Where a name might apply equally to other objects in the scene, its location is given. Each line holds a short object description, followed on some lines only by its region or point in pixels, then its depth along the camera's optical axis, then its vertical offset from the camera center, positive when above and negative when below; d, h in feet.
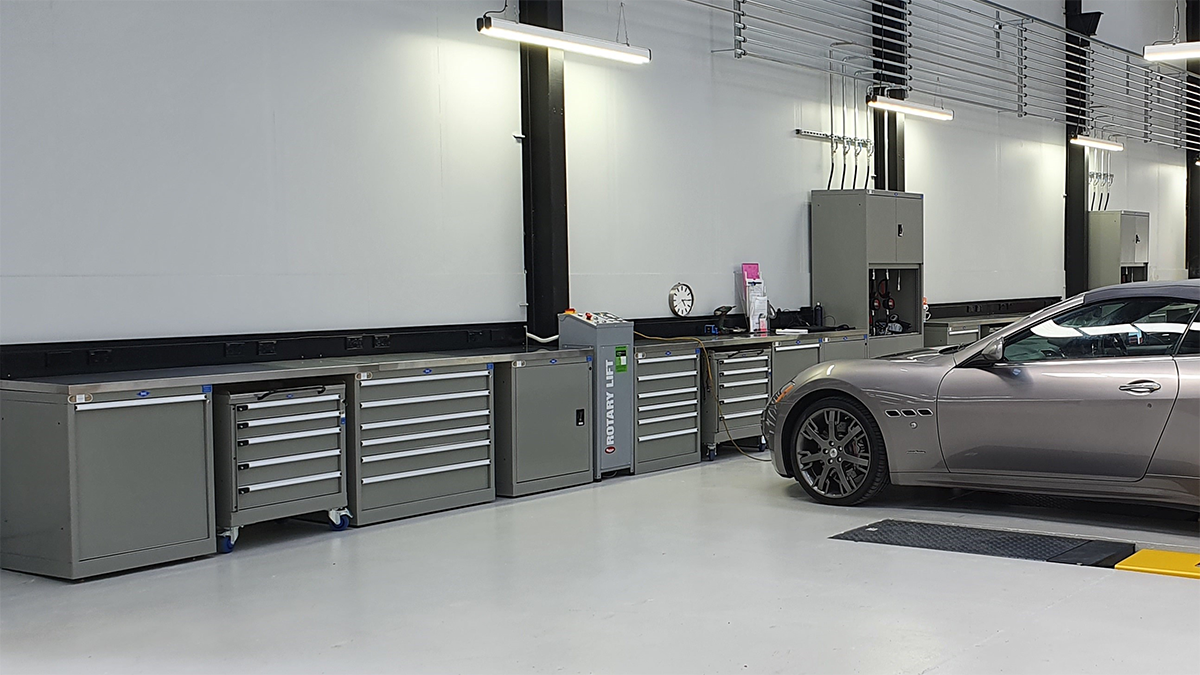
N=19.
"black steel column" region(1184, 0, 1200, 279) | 53.42 +3.15
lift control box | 23.72 -1.93
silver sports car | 17.07 -2.06
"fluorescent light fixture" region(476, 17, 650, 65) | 21.30 +4.62
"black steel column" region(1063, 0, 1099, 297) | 44.42 +3.88
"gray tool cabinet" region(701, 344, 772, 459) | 26.58 -2.60
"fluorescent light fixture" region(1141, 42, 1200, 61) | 29.60 +5.70
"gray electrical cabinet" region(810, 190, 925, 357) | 31.78 +0.58
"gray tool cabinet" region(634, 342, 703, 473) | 24.81 -2.65
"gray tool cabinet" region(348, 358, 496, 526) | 19.34 -2.63
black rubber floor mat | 16.24 -3.82
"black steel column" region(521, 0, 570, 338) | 24.61 +2.21
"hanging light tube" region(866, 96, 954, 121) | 31.71 +4.69
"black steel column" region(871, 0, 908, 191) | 34.94 +5.75
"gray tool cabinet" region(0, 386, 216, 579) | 15.79 -2.62
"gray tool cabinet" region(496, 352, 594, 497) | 21.89 -2.67
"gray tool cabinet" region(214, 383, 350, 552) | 17.51 -2.58
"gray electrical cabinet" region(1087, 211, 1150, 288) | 45.27 +1.24
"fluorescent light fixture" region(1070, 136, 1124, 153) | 42.29 +4.91
